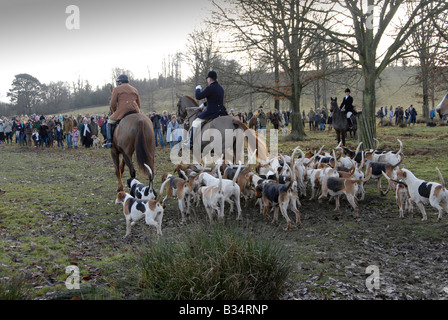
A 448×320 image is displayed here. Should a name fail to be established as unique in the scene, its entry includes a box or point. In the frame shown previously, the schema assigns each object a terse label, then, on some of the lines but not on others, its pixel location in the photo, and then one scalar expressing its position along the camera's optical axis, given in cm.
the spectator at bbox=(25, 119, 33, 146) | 2634
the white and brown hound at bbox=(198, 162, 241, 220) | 770
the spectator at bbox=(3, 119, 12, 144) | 2832
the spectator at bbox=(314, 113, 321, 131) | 3178
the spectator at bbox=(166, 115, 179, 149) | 2223
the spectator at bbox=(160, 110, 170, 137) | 2531
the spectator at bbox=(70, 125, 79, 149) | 2506
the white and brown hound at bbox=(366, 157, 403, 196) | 872
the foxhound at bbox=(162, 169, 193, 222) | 802
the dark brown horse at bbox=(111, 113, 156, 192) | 893
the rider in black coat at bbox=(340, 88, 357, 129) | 1606
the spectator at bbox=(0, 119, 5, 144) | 2809
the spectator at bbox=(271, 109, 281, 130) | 2745
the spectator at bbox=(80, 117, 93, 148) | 2438
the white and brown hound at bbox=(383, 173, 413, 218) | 755
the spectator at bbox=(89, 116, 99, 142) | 2489
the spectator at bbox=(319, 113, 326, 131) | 3183
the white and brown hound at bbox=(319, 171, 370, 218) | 784
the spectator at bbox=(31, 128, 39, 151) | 2508
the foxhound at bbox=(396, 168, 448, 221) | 682
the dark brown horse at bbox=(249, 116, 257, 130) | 2579
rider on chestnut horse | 980
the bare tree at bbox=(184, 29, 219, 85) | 2950
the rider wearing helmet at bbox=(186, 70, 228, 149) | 956
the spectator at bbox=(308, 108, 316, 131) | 3216
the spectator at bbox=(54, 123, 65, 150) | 2463
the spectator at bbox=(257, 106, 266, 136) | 2627
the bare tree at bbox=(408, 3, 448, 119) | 1278
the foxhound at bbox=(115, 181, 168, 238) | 671
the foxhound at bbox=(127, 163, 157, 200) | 768
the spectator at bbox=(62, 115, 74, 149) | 2537
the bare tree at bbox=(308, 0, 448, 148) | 1260
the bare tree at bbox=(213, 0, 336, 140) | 1421
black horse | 1595
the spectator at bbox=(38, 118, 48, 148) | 2483
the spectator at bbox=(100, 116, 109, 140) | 2352
